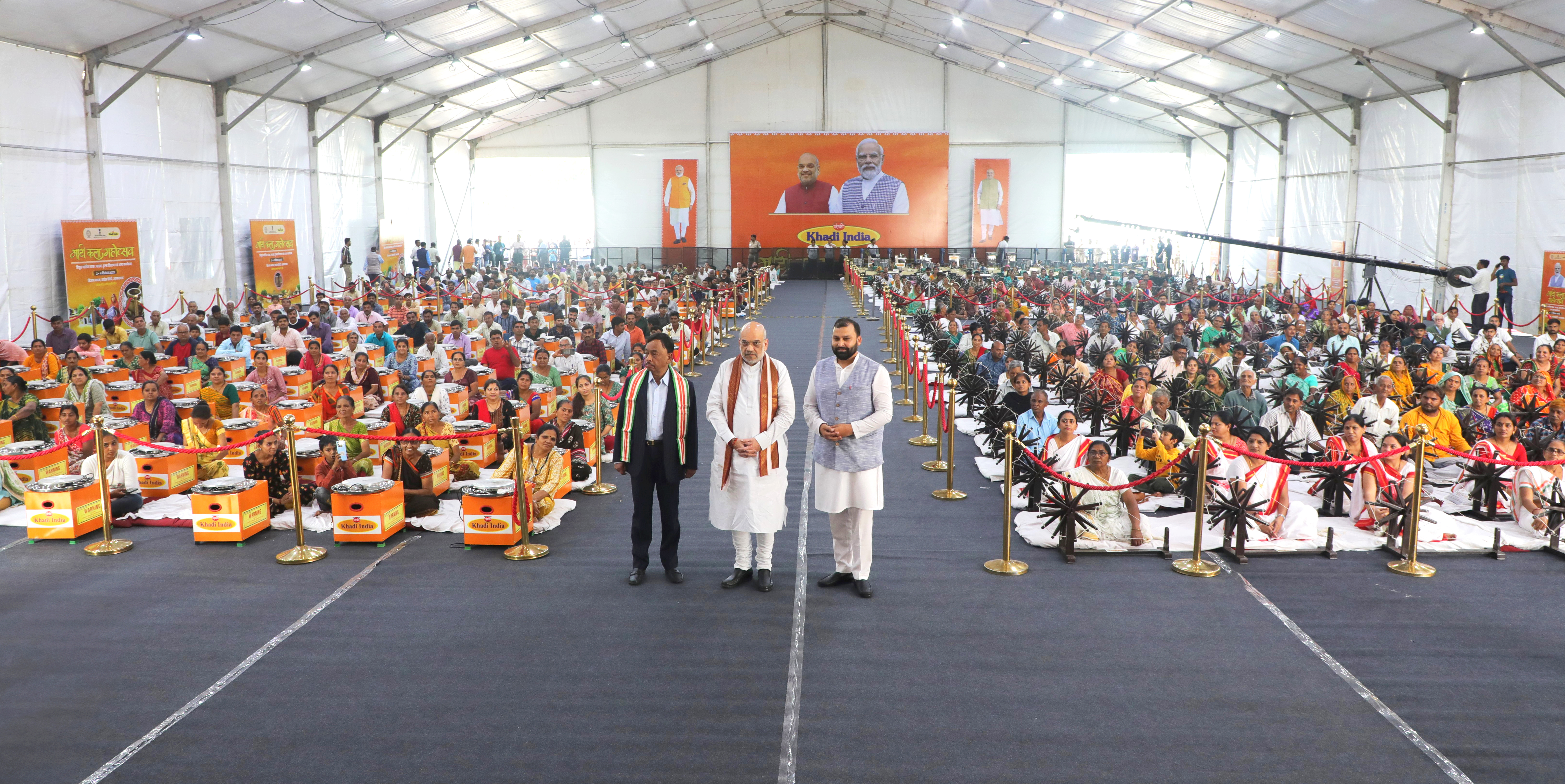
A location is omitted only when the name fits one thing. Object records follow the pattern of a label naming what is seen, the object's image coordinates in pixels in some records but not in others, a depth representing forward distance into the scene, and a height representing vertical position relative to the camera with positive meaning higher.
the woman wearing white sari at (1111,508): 6.64 -1.35
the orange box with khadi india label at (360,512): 6.70 -1.40
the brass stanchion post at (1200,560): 6.15 -1.58
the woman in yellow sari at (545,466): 7.31 -1.20
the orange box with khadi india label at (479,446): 8.40 -1.24
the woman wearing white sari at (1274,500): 6.71 -1.31
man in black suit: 5.77 -0.77
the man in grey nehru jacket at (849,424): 5.46 -0.65
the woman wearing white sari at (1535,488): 6.85 -1.25
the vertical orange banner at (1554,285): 16.80 +0.42
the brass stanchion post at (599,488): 8.17 -1.51
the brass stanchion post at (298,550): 6.39 -1.60
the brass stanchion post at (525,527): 6.48 -1.47
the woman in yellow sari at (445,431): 8.05 -1.04
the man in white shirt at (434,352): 12.20 -0.59
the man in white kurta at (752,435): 5.51 -0.72
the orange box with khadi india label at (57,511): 6.80 -1.42
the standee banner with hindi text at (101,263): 16.64 +0.73
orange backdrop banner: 36.81 +4.45
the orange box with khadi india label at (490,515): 6.66 -1.41
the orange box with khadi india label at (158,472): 7.84 -1.33
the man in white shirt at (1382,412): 8.54 -0.90
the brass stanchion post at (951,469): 7.98 -1.32
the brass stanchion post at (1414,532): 6.10 -1.40
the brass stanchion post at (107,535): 6.59 -1.55
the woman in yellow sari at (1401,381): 10.20 -0.75
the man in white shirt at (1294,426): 8.35 -1.01
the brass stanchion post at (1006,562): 6.14 -1.60
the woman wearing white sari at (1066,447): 7.14 -1.03
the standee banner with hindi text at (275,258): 22.59 +1.11
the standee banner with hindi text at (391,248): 29.89 +1.78
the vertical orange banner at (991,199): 36.81 +4.03
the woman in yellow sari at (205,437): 8.20 -1.13
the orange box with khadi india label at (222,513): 6.71 -1.41
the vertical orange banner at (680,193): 37.50 +4.30
